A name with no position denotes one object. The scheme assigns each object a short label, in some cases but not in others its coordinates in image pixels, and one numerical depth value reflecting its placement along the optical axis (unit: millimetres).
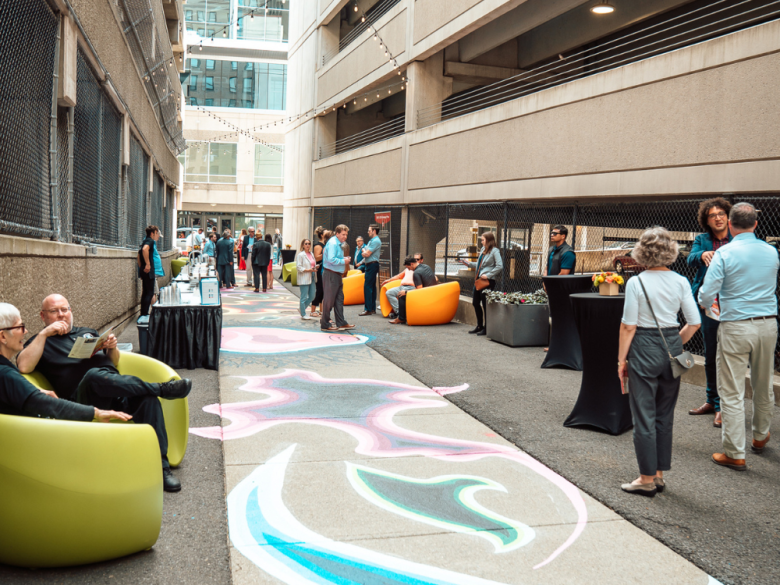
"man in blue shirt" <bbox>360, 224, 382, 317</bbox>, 14880
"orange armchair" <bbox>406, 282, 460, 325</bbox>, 13180
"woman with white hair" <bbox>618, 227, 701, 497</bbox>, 4547
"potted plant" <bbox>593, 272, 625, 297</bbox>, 5898
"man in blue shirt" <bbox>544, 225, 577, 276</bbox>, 9648
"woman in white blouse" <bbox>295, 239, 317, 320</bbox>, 13312
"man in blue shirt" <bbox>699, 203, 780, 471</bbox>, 5137
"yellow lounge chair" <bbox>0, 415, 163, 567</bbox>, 3174
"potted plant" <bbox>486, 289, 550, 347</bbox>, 10805
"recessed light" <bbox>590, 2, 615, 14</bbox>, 12602
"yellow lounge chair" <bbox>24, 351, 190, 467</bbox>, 4699
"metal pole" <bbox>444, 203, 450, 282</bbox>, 15280
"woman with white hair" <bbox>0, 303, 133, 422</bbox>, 3492
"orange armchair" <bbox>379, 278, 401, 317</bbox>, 14336
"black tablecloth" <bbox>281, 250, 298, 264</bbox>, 26844
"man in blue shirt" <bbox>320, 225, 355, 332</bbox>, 12047
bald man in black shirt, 4043
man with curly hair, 6027
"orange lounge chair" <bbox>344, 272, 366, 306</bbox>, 16844
